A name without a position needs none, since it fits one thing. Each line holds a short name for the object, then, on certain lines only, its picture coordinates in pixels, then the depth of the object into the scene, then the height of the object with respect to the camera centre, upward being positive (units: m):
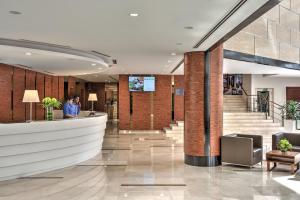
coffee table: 5.34 -1.21
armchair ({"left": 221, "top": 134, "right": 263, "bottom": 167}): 5.70 -1.12
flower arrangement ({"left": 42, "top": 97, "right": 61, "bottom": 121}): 6.42 +0.00
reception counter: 4.81 -0.93
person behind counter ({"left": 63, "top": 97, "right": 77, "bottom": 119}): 7.87 -0.16
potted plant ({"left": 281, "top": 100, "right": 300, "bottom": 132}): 10.97 -0.50
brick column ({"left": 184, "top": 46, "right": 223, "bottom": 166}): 6.01 -0.12
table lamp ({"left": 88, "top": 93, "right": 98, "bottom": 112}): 11.34 +0.34
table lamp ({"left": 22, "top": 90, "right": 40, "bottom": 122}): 6.11 +0.20
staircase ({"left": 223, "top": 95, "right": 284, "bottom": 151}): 9.82 -0.84
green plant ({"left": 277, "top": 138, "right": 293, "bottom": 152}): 5.53 -0.96
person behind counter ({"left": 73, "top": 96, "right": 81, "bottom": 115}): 8.45 +0.15
